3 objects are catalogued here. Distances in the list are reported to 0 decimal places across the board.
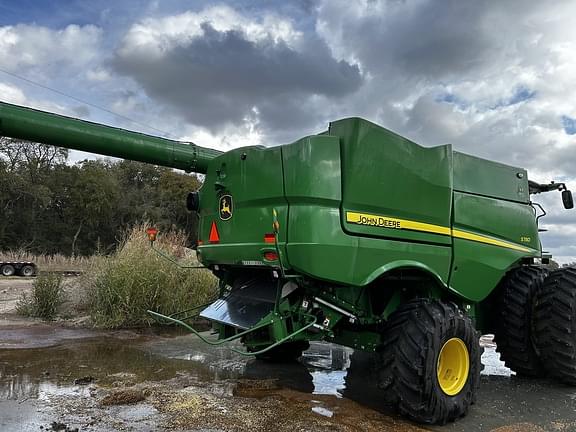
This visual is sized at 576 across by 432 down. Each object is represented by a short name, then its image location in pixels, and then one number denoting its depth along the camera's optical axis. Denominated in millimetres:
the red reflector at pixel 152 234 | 6149
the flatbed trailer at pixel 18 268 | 25641
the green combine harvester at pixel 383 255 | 4746
